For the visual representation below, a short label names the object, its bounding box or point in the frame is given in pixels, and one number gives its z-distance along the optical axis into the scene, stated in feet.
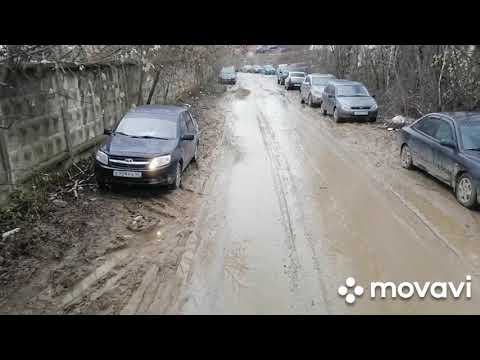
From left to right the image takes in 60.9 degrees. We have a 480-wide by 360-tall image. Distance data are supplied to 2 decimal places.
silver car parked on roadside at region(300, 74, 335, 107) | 71.41
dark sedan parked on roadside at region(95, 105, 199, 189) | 25.50
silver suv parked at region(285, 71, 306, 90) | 107.45
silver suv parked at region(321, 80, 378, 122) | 53.78
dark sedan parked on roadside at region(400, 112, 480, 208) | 24.09
